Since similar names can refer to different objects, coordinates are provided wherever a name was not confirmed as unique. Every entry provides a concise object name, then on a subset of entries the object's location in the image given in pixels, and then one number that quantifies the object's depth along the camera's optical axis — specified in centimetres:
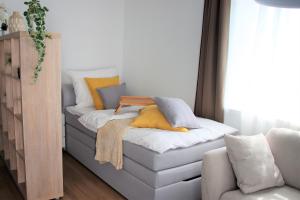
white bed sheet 323
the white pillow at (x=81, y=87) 354
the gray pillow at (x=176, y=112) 246
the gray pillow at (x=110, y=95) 342
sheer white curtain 228
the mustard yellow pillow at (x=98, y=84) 348
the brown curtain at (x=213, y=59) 272
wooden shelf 221
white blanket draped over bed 220
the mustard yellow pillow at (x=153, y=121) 247
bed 215
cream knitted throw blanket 244
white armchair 190
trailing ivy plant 210
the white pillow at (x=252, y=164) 191
